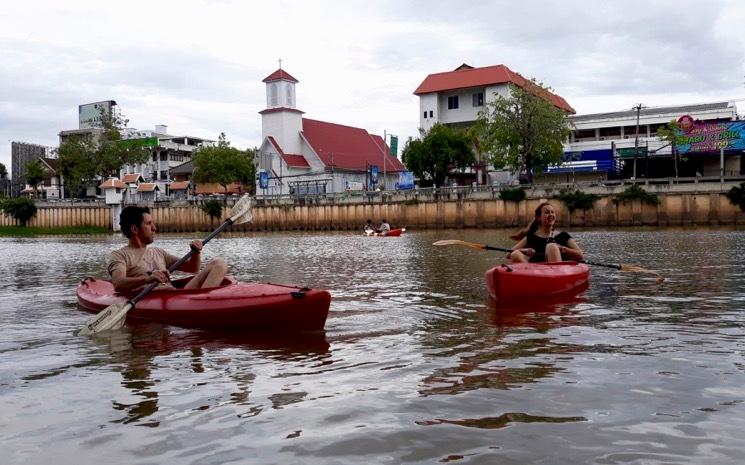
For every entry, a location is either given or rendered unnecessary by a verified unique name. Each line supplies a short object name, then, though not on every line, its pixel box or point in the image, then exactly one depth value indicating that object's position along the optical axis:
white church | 67.38
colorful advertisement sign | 49.78
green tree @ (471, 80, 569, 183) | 47.88
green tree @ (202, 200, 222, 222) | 57.25
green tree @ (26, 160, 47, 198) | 76.94
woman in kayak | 10.76
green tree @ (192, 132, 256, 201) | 63.44
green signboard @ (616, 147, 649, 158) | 54.19
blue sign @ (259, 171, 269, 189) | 63.28
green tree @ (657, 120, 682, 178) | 51.41
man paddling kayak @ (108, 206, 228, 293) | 8.34
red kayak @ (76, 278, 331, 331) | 7.50
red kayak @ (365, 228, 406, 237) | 36.19
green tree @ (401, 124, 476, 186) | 57.09
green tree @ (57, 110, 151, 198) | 69.25
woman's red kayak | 9.67
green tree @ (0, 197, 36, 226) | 63.94
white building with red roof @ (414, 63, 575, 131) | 63.81
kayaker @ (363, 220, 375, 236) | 38.10
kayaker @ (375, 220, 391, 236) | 36.28
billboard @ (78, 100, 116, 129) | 98.50
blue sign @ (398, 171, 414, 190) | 59.59
